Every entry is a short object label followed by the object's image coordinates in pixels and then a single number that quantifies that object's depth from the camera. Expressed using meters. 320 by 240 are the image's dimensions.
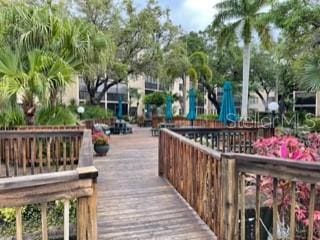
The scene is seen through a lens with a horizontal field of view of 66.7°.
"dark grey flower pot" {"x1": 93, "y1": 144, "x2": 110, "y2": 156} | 6.94
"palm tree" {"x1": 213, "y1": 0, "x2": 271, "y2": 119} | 12.78
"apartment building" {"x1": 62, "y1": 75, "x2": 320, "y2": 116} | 21.60
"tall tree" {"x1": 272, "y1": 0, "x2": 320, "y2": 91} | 8.03
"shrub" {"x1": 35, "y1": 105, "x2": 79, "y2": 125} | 5.71
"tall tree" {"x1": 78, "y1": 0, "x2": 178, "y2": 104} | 12.54
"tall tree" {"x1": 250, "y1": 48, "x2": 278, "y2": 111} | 21.81
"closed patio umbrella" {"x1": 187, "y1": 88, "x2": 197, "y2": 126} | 10.72
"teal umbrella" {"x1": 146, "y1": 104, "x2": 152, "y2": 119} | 21.52
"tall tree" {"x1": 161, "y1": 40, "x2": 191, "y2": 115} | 14.72
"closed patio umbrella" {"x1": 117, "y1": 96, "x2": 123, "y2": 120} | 16.16
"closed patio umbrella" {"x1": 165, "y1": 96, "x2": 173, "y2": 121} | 13.70
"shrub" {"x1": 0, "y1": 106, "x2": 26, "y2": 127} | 5.34
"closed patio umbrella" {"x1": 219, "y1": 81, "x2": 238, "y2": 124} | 8.02
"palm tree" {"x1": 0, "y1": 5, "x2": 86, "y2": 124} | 5.02
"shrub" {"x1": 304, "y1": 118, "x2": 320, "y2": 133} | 9.75
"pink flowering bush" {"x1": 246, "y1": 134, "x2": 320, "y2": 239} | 2.57
